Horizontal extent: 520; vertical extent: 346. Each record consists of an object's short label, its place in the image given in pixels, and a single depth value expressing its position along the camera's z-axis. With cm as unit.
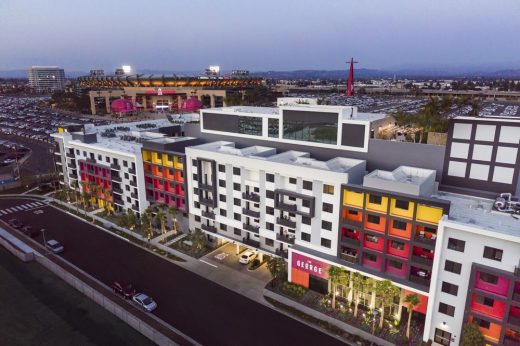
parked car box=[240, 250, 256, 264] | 6638
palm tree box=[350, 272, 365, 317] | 4975
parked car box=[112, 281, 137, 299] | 5624
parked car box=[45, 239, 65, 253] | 7099
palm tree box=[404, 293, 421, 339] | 4584
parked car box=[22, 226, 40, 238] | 7827
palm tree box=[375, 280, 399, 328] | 4641
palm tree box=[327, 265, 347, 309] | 4991
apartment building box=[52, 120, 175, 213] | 8181
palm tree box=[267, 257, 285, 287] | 5803
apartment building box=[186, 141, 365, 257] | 5581
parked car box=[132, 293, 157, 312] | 5347
